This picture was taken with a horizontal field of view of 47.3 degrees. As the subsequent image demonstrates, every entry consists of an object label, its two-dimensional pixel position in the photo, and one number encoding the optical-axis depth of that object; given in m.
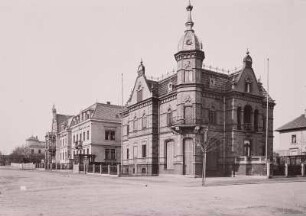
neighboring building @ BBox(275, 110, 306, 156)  53.62
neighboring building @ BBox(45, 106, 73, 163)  70.62
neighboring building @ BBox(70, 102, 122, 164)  57.75
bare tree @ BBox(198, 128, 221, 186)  36.38
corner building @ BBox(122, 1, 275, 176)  35.25
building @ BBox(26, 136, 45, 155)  138.88
